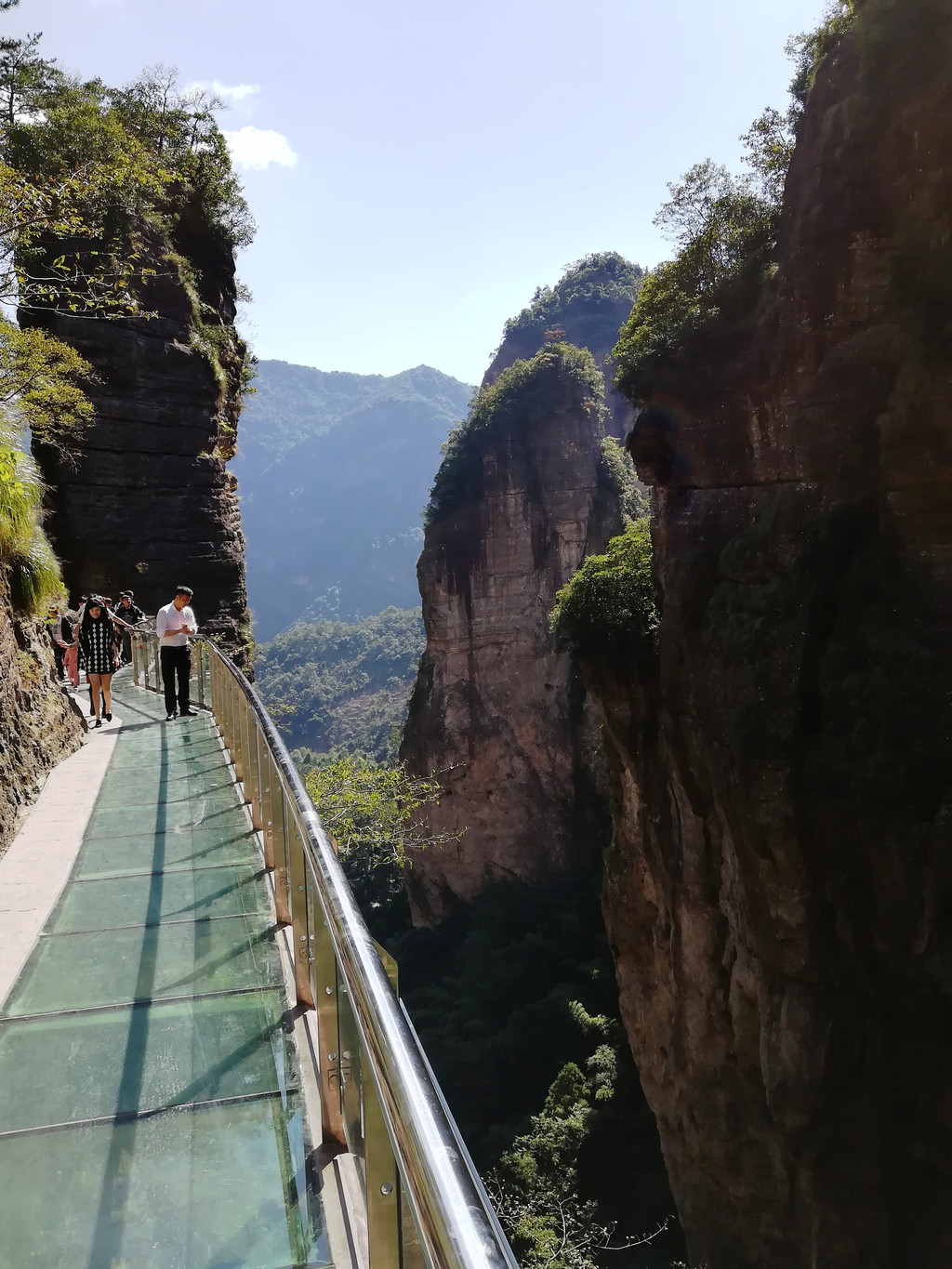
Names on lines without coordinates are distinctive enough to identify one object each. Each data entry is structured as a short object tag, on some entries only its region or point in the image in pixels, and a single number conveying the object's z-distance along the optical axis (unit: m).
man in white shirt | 8.72
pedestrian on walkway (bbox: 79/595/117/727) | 8.76
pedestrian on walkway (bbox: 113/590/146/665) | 13.96
